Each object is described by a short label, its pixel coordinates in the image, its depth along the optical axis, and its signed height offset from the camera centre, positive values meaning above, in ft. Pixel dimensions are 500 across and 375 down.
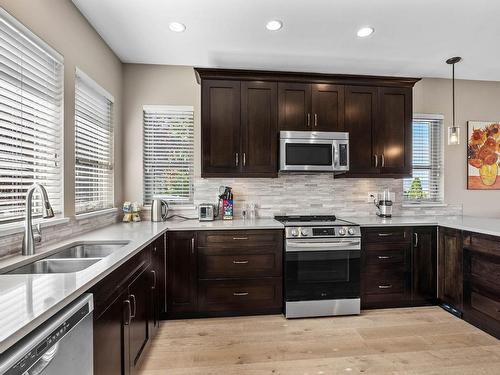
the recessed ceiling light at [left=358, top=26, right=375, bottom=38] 8.22 +4.66
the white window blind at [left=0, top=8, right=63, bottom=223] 5.07 +1.41
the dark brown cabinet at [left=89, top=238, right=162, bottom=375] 4.26 -2.43
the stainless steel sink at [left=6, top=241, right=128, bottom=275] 5.14 -1.49
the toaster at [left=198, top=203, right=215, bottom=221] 10.23 -0.95
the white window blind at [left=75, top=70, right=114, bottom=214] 7.70 +1.23
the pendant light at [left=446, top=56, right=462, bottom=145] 9.00 +1.66
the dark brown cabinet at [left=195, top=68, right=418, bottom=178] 9.86 +2.56
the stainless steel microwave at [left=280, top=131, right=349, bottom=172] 9.86 +1.26
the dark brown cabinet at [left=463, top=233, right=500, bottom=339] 7.80 -2.82
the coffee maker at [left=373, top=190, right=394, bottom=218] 11.03 -0.67
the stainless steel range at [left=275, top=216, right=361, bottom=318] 8.98 -2.72
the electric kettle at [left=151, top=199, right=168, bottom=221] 10.09 -0.87
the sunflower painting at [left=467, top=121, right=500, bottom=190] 12.00 +1.34
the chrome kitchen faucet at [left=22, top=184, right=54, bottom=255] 4.57 -0.60
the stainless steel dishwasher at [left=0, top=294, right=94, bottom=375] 2.55 -1.70
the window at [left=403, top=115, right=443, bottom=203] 11.98 +1.04
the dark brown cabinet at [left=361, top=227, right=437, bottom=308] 9.52 -2.78
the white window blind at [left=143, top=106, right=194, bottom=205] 10.98 +1.27
